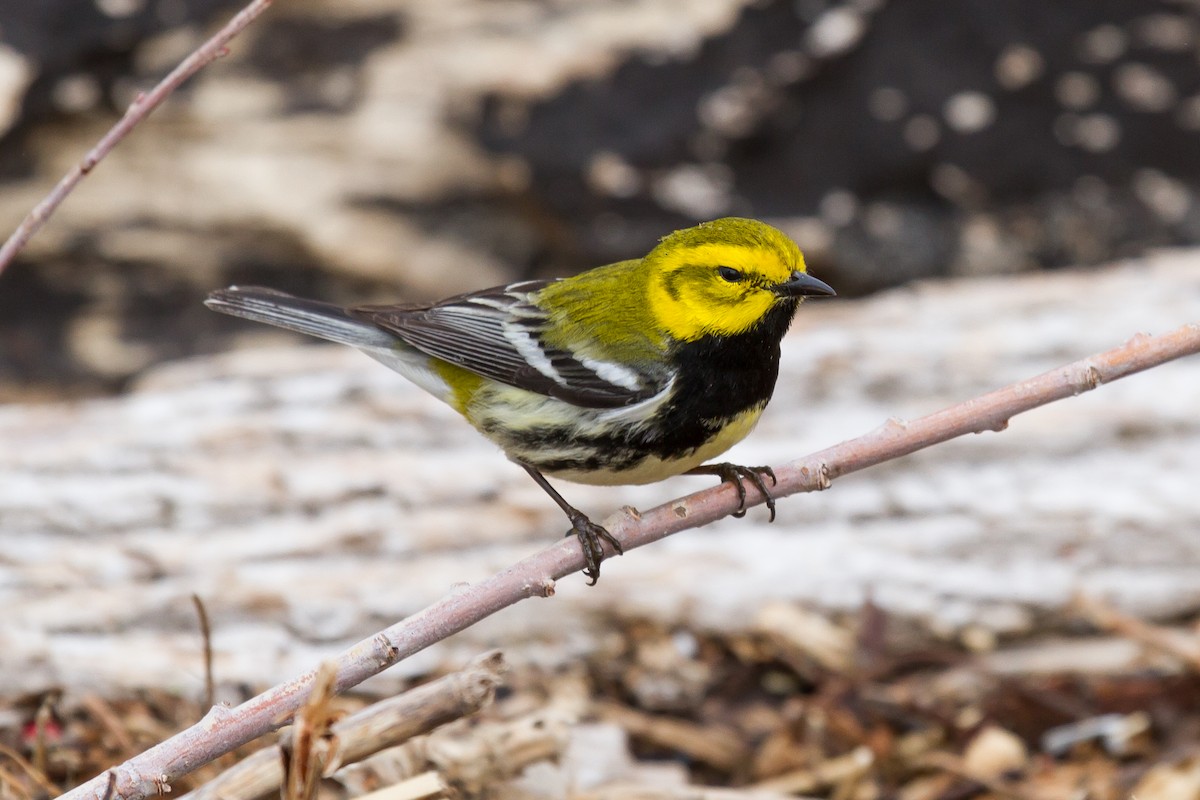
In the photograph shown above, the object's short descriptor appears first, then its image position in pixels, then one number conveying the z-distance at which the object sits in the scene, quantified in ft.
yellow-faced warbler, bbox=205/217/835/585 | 20.75
